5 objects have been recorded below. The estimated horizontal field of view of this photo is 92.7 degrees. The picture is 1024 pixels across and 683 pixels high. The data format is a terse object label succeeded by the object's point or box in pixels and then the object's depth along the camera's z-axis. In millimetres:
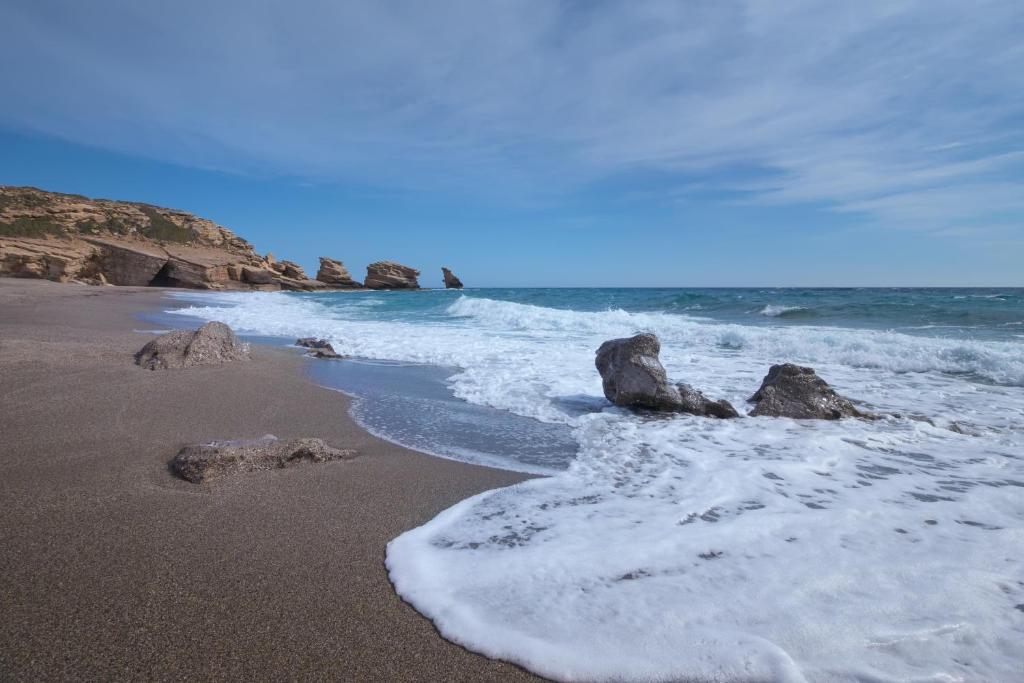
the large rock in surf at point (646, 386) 5418
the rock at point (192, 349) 6250
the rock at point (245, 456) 3037
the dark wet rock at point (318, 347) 8680
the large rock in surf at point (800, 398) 5281
